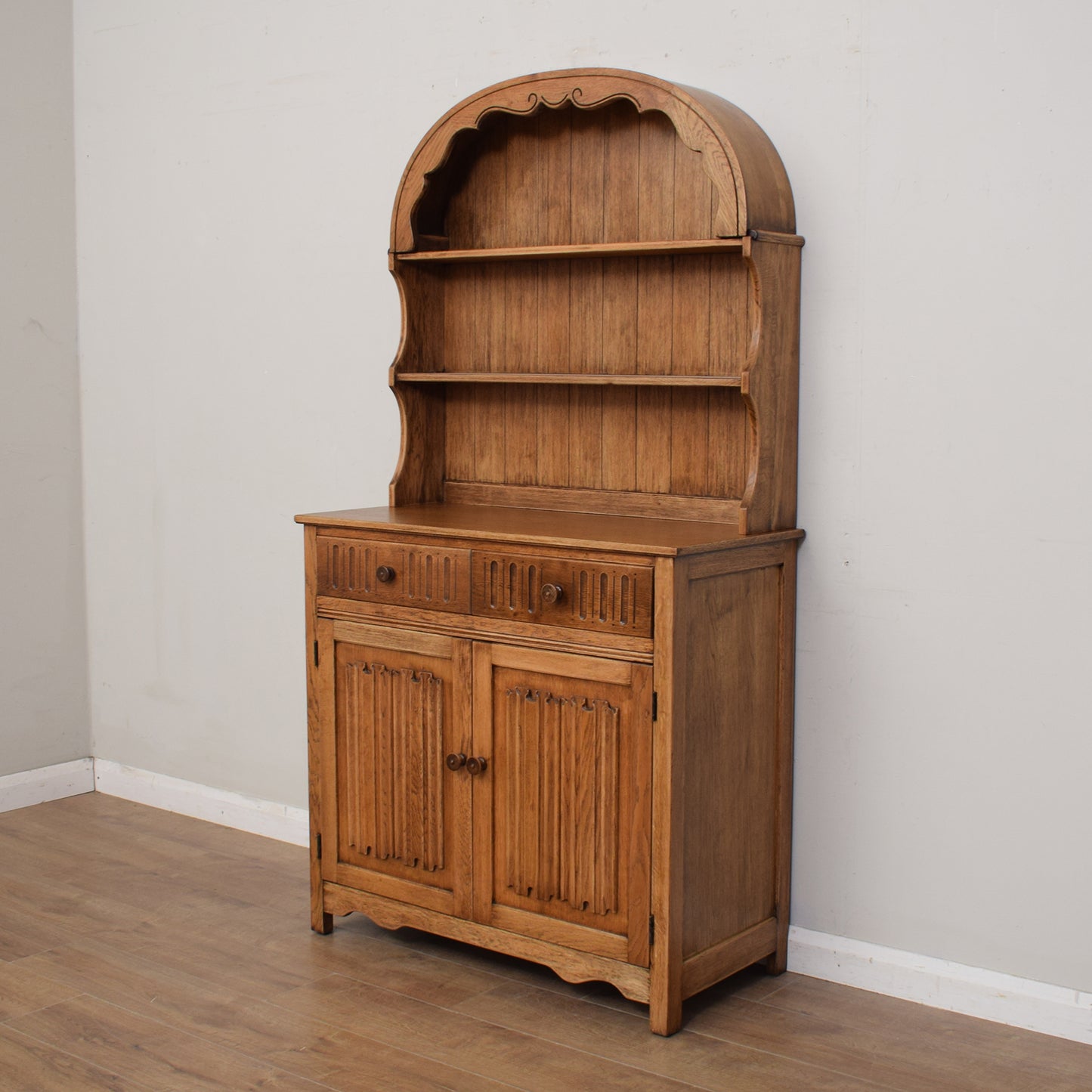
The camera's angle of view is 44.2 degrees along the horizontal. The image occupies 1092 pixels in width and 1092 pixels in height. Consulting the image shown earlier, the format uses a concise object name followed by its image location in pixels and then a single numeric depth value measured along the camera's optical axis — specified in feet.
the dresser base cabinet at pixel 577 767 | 9.42
